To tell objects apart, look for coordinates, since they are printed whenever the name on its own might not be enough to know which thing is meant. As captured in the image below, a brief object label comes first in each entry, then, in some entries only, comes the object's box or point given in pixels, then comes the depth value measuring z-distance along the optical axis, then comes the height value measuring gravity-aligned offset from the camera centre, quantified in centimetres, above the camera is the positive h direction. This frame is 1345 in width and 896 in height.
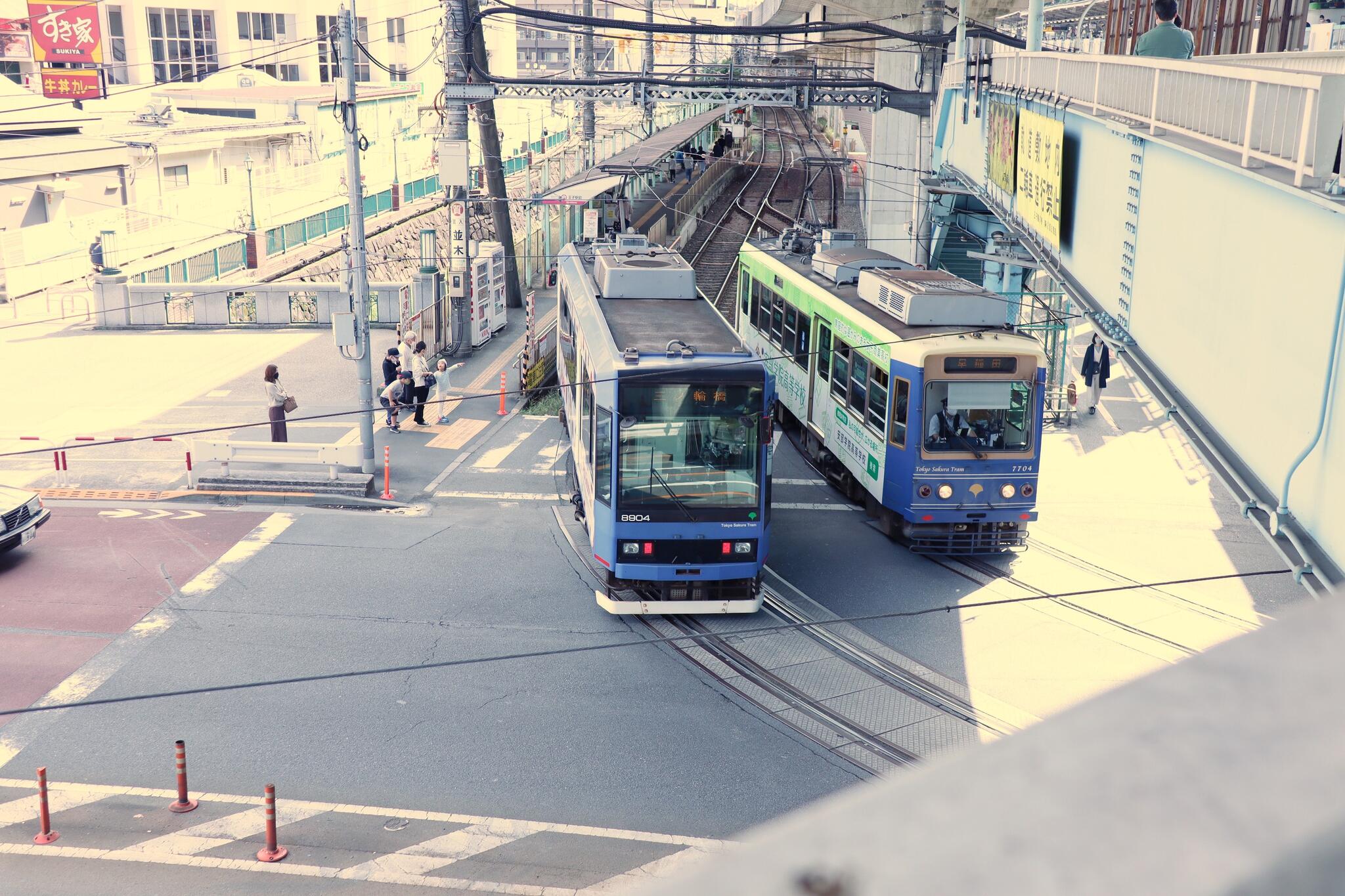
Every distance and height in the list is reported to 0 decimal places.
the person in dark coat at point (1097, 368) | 2338 -460
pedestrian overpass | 733 -98
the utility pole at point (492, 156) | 2805 -106
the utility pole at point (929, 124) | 2930 -25
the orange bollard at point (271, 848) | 941 -550
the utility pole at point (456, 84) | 2644 +50
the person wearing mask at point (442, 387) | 2380 -518
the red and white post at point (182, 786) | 1003 -536
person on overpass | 1175 +68
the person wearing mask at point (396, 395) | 2252 -503
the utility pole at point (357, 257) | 1852 -218
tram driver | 1566 -382
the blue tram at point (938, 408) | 1549 -366
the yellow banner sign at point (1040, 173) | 1395 -68
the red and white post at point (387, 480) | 1884 -553
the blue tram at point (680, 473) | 1405 -400
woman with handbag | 1986 -463
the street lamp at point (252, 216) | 3947 -337
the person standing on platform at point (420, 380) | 2288 -487
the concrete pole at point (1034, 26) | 1838 +127
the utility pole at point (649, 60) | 5184 +216
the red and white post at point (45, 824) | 957 -541
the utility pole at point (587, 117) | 4106 -27
